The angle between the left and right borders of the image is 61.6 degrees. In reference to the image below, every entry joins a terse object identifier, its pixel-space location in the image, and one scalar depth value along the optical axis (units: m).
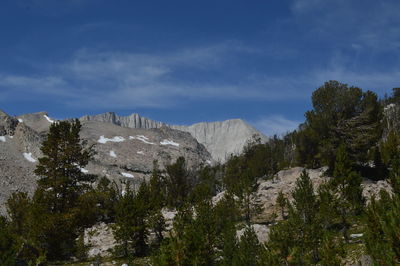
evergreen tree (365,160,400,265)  10.89
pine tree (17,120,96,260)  27.99
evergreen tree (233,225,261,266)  17.54
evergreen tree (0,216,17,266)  11.98
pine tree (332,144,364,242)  28.26
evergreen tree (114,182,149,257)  30.12
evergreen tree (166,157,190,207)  71.59
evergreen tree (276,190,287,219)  43.62
